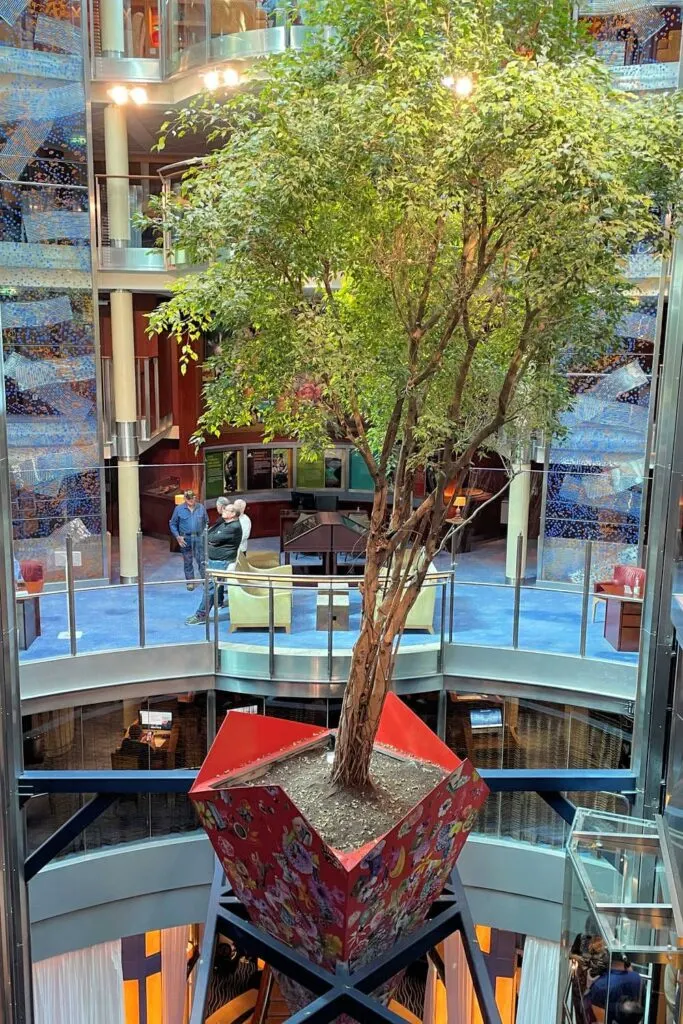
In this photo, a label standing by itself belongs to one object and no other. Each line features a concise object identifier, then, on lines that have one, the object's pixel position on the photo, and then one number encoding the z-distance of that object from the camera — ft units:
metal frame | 15.93
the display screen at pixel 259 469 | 51.26
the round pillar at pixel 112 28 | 35.94
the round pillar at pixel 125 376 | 39.45
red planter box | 15.33
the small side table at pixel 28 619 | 25.17
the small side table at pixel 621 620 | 25.84
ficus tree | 14.35
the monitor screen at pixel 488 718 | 27.37
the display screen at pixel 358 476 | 51.11
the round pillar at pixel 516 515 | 27.20
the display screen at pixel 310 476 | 52.24
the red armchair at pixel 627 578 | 25.71
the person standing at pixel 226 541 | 27.71
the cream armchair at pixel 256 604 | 26.32
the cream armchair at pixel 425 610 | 26.58
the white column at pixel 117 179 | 38.14
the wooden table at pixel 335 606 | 26.32
